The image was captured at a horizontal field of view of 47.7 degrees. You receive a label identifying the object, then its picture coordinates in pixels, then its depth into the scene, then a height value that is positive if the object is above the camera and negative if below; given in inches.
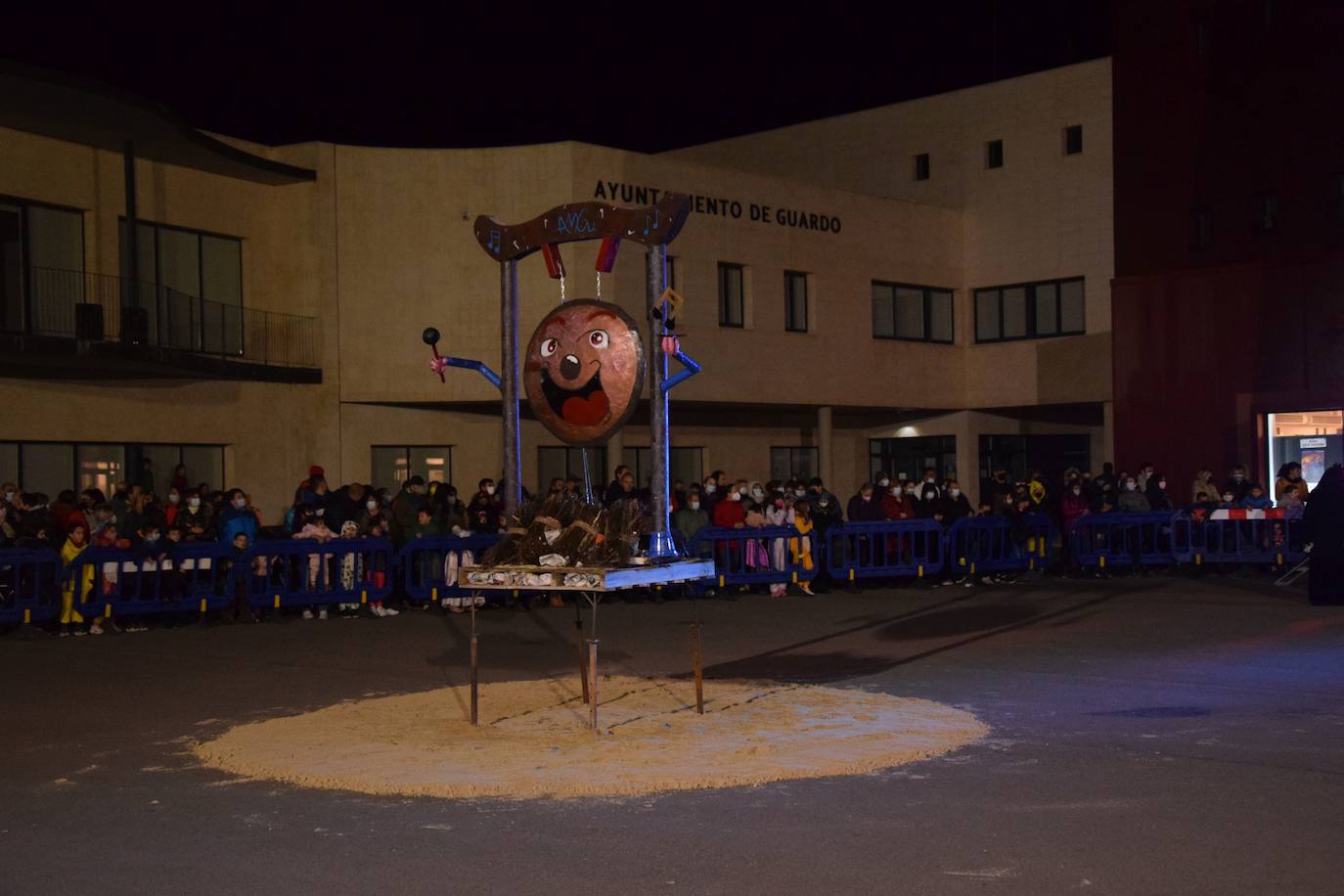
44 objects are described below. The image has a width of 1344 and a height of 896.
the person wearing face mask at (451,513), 862.5 -16.6
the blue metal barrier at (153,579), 732.7 -45.4
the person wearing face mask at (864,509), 978.7 -20.1
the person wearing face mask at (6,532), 737.0 -21.3
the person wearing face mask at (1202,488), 1021.8 -10.1
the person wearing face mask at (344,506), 887.1 -12.4
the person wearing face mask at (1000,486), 1039.0 -7.1
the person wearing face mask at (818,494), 947.3 -9.9
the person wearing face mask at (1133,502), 1023.0 -18.7
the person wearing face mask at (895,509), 1010.5 -20.8
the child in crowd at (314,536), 807.1 -27.4
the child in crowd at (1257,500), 967.0 -18.1
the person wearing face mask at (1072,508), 1013.8 -21.9
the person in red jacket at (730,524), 903.1 -27.2
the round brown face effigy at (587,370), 478.0 +35.3
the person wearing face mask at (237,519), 802.8 -17.6
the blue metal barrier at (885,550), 935.7 -45.2
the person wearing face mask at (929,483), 1044.5 -4.4
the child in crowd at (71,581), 725.9 -43.6
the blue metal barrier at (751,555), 897.5 -45.3
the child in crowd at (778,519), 908.6 -25.4
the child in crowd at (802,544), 922.7 -39.6
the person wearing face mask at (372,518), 848.0 -19.0
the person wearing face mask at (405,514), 851.9 -16.6
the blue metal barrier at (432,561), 839.1 -43.0
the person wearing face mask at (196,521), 797.2 -18.3
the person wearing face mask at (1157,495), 1046.4 -14.7
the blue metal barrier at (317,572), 786.8 -45.9
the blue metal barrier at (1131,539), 984.9 -42.9
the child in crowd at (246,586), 781.3 -51.2
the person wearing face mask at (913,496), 1027.9 -12.9
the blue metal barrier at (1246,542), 954.7 -44.1
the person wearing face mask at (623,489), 877.2 -4.7
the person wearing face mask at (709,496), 963.3 -10.2
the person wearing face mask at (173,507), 840.9 -10.9
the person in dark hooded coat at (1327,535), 763.4 -32.2
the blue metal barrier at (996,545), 970.1 -44.9
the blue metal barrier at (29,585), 706.8 -45.0
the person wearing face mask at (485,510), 882.8 -15.9
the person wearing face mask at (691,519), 903.7 -23.5
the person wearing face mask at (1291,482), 976.9 -6.9
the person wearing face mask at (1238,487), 1003.9 -9.6
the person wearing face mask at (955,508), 1000.2 -20.7
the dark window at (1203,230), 1381.6 +221.7
